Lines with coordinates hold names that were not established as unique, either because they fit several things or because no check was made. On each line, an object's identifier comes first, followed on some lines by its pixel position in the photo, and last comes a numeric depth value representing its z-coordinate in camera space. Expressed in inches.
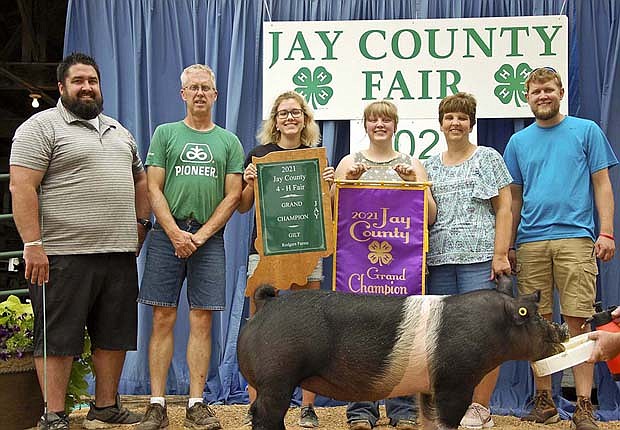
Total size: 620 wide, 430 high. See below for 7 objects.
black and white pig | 108.9
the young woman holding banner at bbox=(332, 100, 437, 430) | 157.6
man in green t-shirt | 158.4
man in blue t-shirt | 162.9
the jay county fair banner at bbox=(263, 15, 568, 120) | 195.2
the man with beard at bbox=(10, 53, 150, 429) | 144.6
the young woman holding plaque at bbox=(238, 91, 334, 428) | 160.2
